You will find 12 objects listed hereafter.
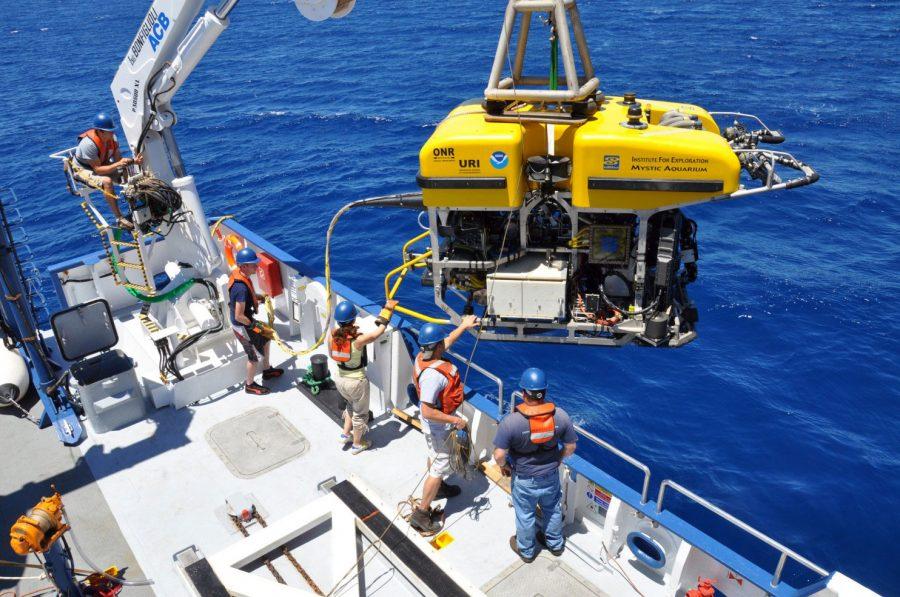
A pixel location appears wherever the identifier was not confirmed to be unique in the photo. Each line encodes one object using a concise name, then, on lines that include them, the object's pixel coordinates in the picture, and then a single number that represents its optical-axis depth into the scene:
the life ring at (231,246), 10.03
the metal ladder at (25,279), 7.21
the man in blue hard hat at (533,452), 5.42
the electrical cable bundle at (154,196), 8.89
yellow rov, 5.80
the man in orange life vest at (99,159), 8.88
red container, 9.62
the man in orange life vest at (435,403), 6.03
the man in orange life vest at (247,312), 8.08
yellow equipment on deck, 4.62
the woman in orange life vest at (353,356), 6.89
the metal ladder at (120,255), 9.01
